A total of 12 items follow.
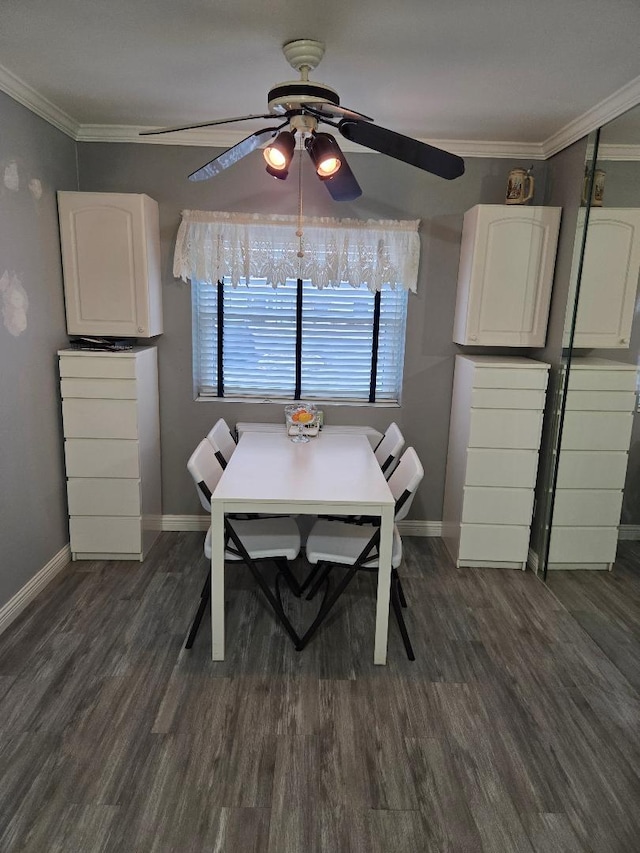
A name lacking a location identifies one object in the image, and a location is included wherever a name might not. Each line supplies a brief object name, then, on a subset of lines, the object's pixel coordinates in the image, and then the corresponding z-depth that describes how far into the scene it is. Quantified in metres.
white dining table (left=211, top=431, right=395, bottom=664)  2.29
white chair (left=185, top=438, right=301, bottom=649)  2.46
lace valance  3.36
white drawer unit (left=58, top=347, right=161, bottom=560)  3.10
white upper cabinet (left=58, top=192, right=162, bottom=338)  3.06
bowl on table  3.26
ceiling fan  1.83
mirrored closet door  2.55
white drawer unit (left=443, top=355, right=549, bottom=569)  3.16
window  3.38
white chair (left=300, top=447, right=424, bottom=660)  2.46
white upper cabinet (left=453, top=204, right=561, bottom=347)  3.12
